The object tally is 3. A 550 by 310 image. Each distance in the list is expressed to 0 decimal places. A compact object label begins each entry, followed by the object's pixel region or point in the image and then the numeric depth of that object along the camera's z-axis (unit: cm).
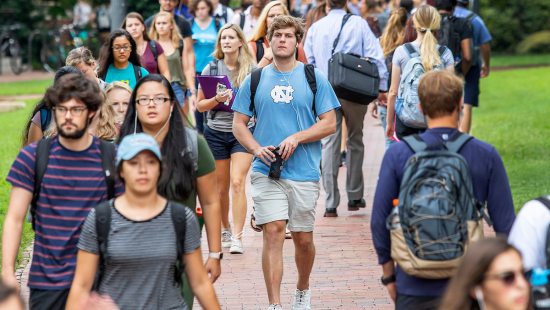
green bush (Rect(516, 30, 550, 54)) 8187
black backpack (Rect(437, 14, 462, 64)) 2473
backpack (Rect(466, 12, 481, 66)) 2767
